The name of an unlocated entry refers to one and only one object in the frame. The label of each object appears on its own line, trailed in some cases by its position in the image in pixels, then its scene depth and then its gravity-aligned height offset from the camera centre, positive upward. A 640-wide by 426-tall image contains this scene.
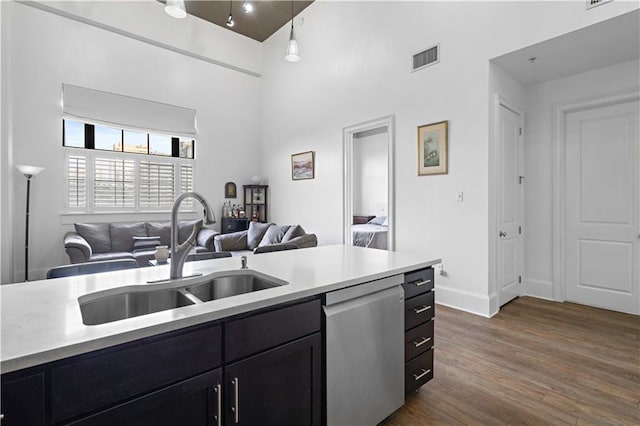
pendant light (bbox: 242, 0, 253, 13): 3.99 +2.68
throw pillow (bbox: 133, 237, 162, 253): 5.03 -0.51
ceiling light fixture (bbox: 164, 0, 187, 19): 3.23 +2.17
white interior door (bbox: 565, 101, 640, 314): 3.29 +0.04
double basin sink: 1.27 -0.38
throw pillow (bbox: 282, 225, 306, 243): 4.54 -0.31
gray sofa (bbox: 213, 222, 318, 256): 4.69 -0.43
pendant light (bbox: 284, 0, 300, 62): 3.63 +1.92
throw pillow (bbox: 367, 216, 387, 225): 7.23 -0.19
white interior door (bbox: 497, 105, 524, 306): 3.52 +0.07
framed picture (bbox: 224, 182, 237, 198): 6.64 +0.49
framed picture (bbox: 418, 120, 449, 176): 3.68 +0.78
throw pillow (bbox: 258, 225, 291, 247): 4.93 -0.37
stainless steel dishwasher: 1.39 -0.68
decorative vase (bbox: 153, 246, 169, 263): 2.04 -0.28
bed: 5.13 -0.43
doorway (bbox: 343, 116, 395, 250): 5.05 +0.59
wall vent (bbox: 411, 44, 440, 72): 3.76 +1.94
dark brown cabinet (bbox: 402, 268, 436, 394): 1.77 -0.69
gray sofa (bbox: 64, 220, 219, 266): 4.23 -0.44
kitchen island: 0.79 -0.33
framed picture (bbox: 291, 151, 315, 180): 5.66 +0.89
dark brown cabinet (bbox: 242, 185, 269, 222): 6.78 +0.23
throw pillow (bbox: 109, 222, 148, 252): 5.05 -0.37
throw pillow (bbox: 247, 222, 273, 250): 5.45 -0.38
